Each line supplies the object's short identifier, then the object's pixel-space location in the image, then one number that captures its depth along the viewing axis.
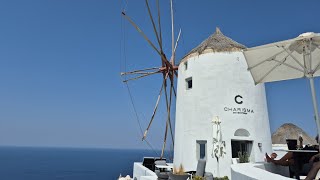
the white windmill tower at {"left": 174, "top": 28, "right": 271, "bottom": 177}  14.86
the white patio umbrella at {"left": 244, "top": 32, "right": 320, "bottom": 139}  6.41
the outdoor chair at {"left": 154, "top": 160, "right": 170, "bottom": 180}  11.81
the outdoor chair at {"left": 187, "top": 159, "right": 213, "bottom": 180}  12.38
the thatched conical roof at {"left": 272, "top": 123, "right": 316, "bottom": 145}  24.91
